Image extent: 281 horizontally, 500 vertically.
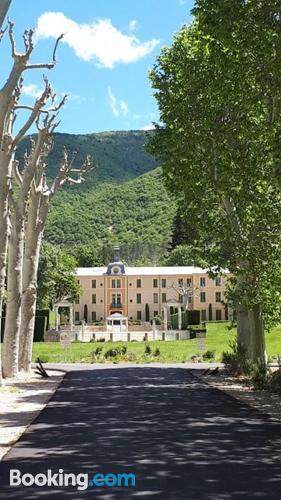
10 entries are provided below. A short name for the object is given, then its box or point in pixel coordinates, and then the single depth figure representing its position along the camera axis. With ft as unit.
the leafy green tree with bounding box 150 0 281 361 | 55.16
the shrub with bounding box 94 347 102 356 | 120.82
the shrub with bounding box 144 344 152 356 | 123.85
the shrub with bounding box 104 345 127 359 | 117.19
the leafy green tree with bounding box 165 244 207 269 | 333.01
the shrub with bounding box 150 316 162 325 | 262.12
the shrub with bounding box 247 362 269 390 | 58.90
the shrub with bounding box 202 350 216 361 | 110.37
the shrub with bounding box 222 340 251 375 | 72.79
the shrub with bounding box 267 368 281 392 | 55.69
